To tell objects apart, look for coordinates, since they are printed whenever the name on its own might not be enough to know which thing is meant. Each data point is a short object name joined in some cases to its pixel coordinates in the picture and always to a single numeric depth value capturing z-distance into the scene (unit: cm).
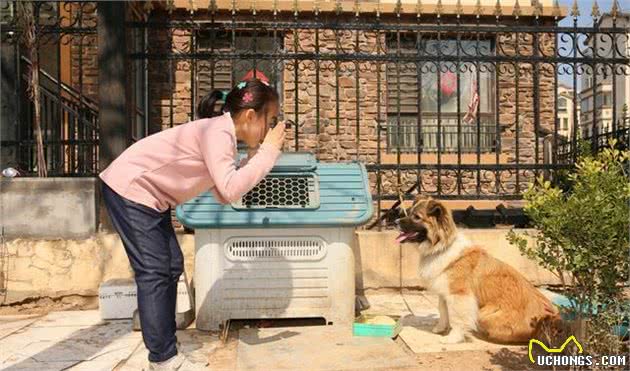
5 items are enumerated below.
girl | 296
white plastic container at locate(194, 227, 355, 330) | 427
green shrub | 293
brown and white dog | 375
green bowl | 411
